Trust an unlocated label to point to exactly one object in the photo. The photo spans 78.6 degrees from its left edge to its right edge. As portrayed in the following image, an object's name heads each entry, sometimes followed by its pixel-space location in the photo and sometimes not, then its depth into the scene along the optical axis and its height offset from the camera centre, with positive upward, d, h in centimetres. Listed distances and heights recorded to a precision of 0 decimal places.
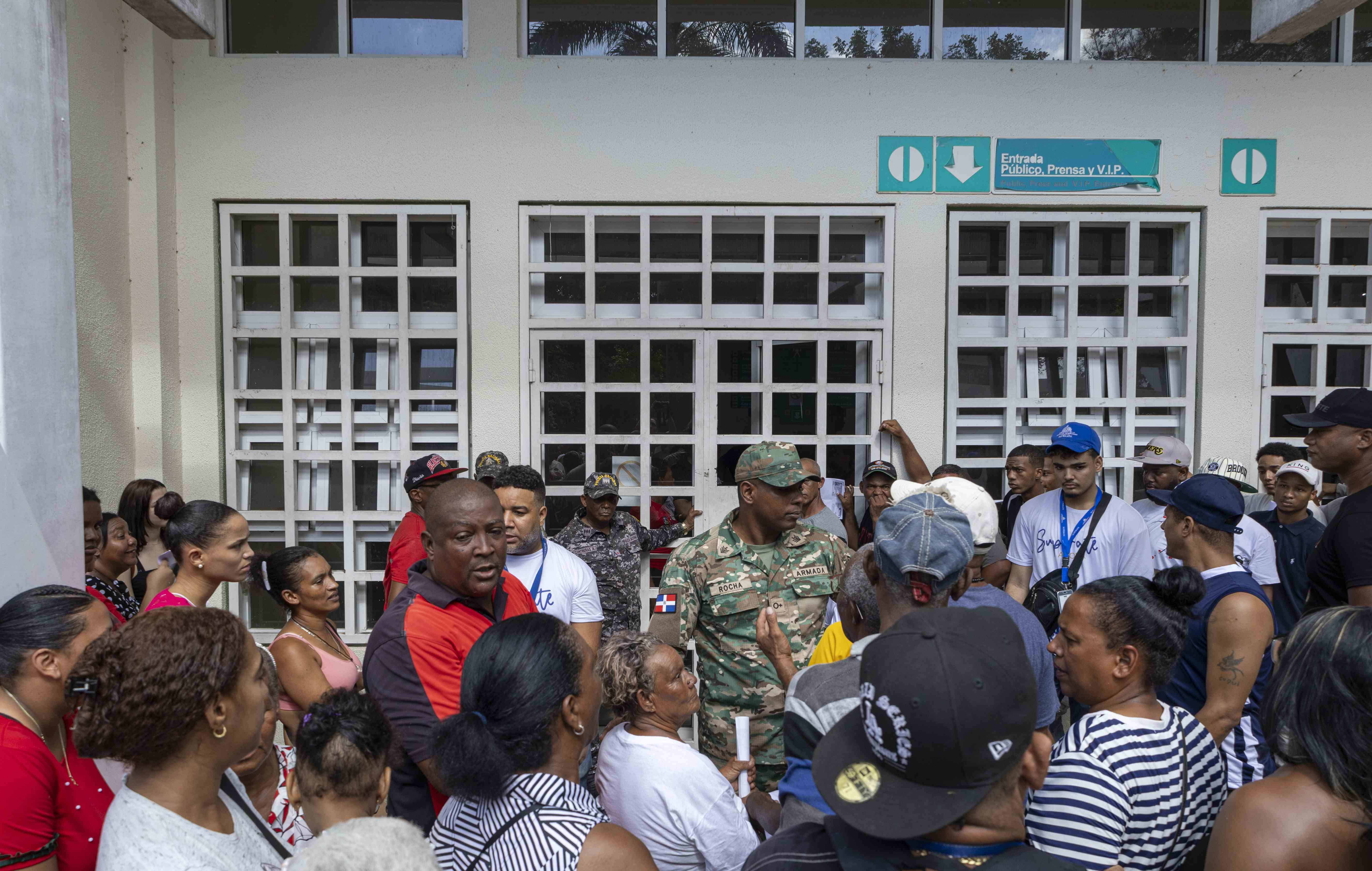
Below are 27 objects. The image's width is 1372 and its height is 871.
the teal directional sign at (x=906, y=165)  585 +160
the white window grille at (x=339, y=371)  585 +15
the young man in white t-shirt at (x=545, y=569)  365 -78
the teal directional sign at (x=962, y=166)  585 +160
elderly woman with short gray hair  216 -101
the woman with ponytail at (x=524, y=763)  163 -76
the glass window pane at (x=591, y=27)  595 +261
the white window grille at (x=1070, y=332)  596 +45
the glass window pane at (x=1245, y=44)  602 +254
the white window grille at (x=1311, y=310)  594 +62
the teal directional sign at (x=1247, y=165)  587 +162
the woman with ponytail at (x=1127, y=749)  177 -79
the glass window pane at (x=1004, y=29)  600 +262
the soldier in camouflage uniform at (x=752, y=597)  329 -82
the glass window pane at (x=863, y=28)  598 +262
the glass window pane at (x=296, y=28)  589 +256
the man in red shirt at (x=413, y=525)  418 -68
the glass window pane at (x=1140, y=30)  602 +264
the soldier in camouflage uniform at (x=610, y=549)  469 -89
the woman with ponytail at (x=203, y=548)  312 -59
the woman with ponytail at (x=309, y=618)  303 -90
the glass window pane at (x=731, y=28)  597 +261
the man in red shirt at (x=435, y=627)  222 -67
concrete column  300 +29
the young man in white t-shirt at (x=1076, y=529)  417 -68
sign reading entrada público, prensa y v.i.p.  584 +161
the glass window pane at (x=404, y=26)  589 +258
